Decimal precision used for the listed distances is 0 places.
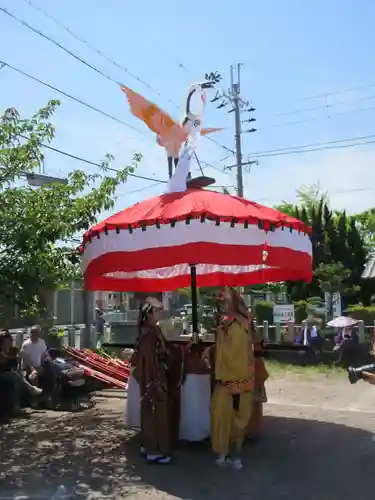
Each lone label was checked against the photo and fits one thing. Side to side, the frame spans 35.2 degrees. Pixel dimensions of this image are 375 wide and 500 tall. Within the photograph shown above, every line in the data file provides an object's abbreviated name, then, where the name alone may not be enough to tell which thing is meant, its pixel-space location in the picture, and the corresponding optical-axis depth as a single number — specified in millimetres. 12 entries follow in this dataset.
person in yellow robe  5598
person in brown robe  5703
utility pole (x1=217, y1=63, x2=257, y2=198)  28850
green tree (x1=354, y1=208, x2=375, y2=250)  40222
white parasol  14156
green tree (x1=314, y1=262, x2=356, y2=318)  20391
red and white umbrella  5727
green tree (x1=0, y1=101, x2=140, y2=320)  6062
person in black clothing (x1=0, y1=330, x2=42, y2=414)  7891
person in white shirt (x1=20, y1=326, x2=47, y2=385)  8679
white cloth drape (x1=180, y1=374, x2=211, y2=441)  6273
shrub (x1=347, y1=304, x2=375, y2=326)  17844
